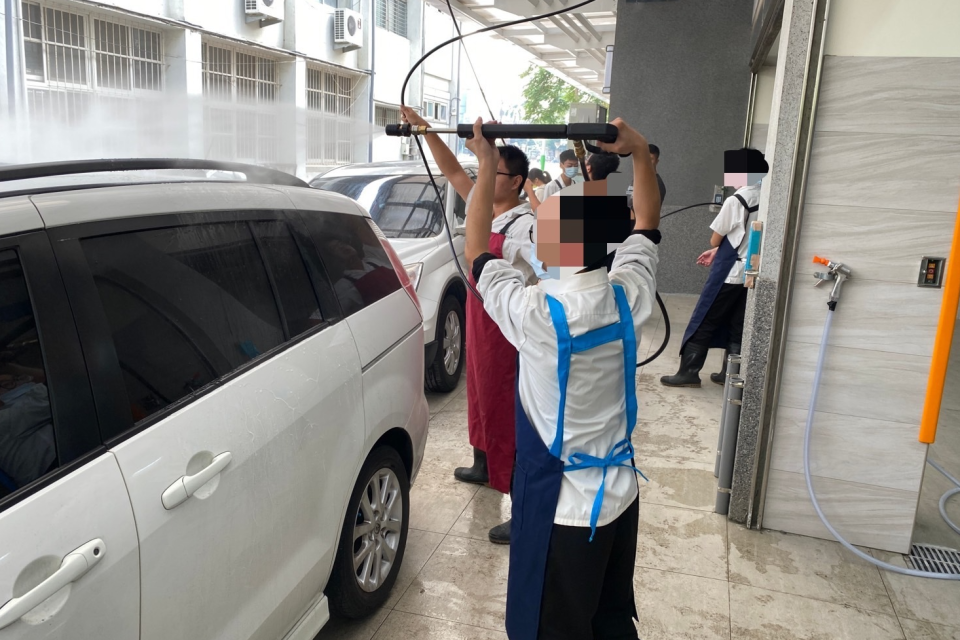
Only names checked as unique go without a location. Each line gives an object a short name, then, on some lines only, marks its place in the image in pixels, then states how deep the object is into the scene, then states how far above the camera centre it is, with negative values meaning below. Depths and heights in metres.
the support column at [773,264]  3.31 -0.36
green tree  31.97 +3.63
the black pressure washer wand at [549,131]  1.99 +0.12
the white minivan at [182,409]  1.47 -0.62
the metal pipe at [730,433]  3.73 -1.26
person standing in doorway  5.44 -0.85
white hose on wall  3.37 -1.47
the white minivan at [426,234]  5.56 -0.52
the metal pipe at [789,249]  3.25 -0.28
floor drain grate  3.43 -1.71
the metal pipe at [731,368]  3.85 -0.97
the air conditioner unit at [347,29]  8.83 +1.74
